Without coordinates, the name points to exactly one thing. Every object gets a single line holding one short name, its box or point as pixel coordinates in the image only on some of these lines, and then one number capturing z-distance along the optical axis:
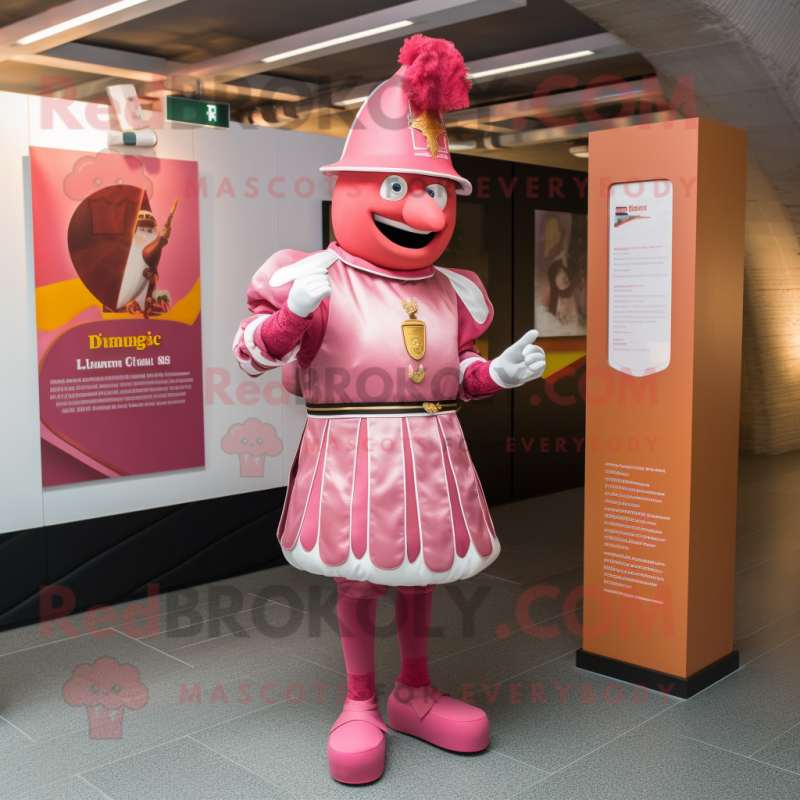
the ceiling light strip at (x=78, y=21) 4.97
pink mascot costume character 2.33
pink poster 3.64
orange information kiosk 2.78
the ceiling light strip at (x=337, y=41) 5.40
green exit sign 3.94
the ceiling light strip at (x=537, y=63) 6.16
